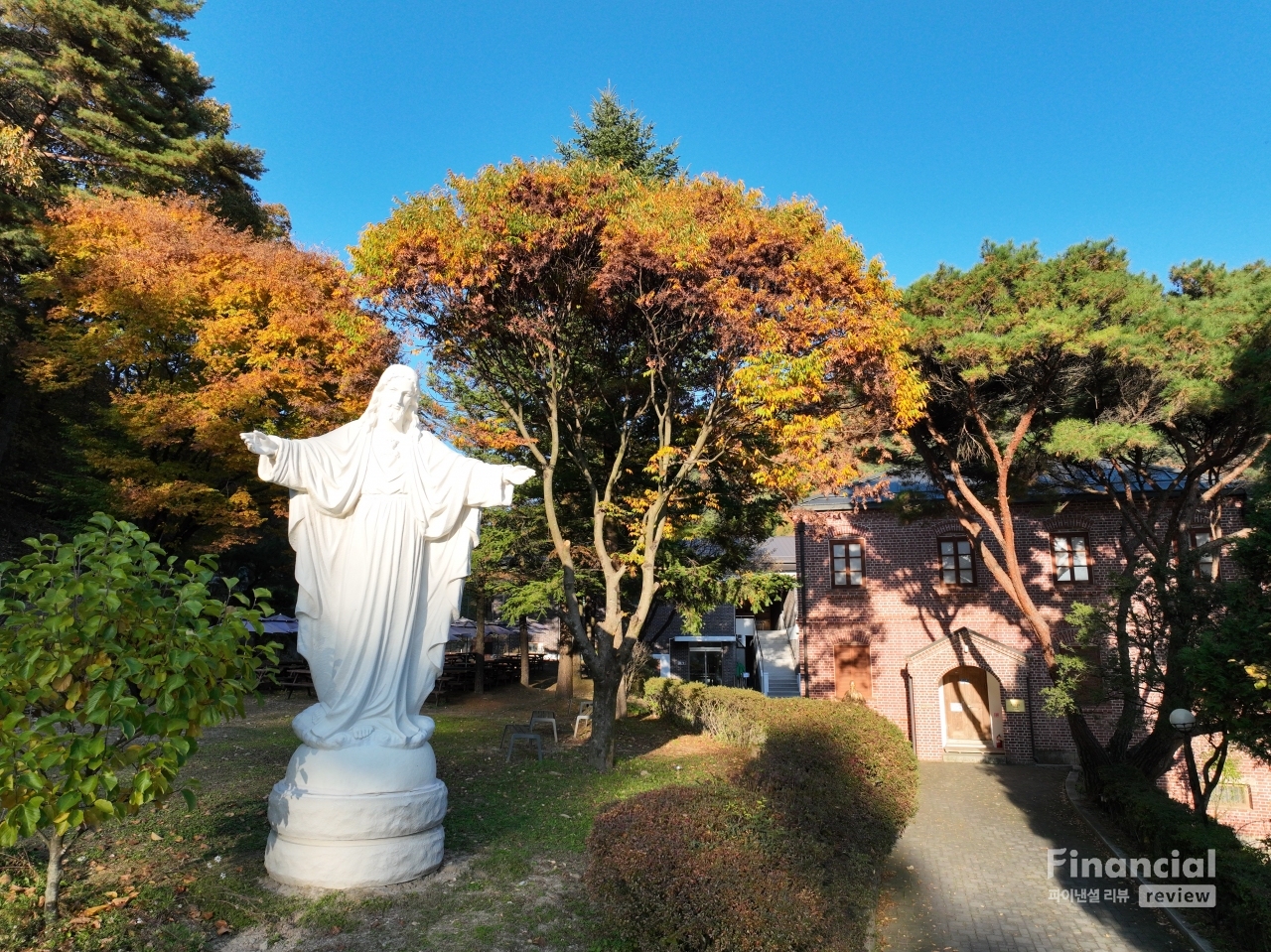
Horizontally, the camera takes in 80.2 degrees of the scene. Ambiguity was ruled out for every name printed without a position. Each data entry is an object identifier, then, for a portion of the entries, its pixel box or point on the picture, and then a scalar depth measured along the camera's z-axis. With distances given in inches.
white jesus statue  192.1
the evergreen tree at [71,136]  636.1
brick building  790.5
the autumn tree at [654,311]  402.3
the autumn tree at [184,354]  564.4
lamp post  430.3
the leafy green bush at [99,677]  131.3
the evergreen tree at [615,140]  933.8
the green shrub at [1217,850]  311.3
